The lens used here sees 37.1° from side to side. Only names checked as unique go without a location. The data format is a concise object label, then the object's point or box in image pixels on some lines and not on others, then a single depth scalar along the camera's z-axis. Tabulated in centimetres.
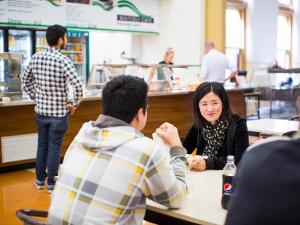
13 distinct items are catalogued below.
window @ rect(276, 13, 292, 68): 1488
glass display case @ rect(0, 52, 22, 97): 543
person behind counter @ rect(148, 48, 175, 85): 711
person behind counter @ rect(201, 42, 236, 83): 782
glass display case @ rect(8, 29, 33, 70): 841
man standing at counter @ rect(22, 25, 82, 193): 415
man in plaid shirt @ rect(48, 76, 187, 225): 154
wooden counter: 515
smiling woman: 266
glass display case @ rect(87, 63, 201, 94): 656
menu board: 768
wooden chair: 159
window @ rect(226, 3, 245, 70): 1304
